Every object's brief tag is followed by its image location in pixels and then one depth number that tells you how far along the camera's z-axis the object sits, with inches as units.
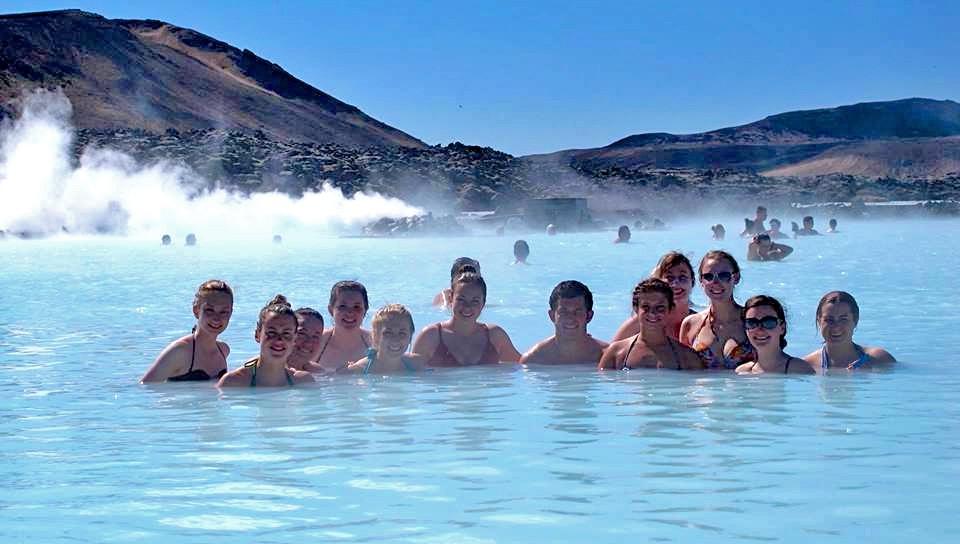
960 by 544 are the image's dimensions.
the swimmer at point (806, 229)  1039.2
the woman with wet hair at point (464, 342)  283.9
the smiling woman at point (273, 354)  229.8
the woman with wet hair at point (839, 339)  246.7
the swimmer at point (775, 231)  915.4
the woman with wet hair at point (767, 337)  236.7
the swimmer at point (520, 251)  756.6
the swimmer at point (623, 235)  1027.3
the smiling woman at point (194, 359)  261.0
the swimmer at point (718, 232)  1013.2
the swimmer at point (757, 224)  915.4
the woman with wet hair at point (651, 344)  249.3
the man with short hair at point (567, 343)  275.7
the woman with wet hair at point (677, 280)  266.2
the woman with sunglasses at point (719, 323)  252.1
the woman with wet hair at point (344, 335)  272.1
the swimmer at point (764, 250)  719.1
